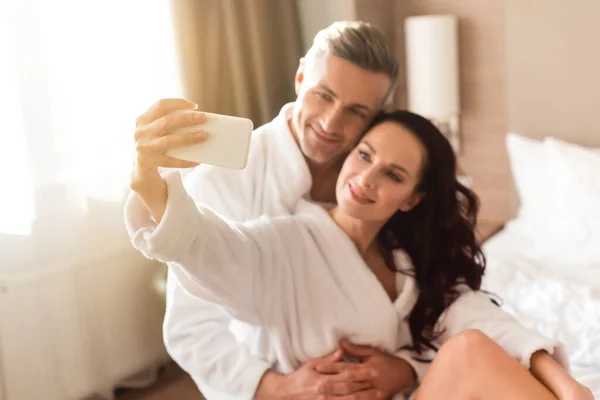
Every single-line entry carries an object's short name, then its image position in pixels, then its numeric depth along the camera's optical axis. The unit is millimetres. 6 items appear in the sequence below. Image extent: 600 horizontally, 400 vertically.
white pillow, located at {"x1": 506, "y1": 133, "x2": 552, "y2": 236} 2572
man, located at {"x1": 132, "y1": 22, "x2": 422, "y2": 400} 1410
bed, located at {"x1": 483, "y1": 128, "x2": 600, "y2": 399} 1866
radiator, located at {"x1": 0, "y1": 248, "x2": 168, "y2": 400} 2164
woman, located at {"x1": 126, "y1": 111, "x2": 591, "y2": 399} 1287
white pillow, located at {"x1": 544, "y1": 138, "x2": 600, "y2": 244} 2379
